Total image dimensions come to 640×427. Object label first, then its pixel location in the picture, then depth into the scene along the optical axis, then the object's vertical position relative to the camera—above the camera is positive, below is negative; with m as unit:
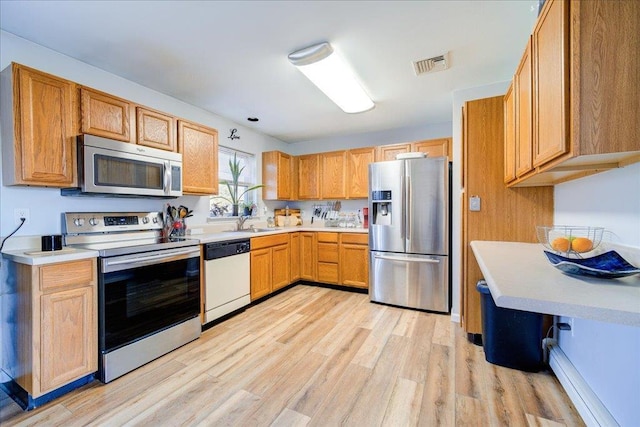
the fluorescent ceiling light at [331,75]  2.09 +1.20
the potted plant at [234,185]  3.70 +0.36
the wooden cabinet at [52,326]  1.60 -0.71
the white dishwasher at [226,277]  2.67 -0.70
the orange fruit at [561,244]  1.30 -0.16
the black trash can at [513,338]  1.94 -0.93
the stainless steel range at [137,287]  1.87 -0.58
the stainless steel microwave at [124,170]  2.02 +0.35
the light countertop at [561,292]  0.76 -0.27
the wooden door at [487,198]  2.21 +0.11
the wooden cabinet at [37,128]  1.75 +0.57
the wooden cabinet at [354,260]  3.75 -0.68
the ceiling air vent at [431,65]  2.28 +1.28
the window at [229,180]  3.65 +0.45
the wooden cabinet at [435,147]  3.65 +0.89
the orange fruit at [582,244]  1.25 -0.16
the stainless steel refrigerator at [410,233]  3.04 -0.26
